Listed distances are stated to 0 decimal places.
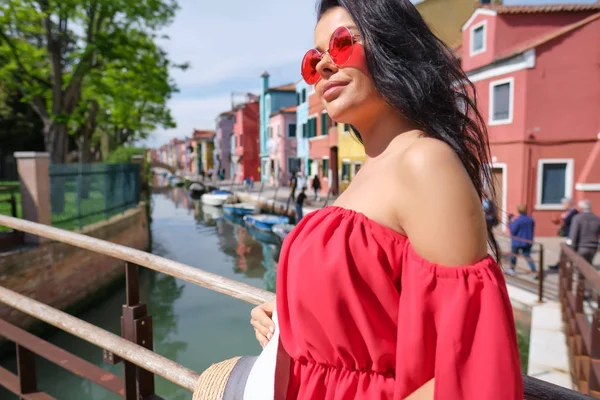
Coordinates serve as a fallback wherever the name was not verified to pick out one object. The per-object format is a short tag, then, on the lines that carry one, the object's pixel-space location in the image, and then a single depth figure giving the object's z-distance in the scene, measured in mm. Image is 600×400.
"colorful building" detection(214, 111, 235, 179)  53250
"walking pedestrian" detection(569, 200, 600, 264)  7465
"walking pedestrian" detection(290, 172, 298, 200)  21941
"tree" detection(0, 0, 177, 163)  12570
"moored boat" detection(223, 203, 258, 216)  24203
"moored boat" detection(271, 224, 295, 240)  17828
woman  761
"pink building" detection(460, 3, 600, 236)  12648
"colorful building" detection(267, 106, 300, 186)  34750
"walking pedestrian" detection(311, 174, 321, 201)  24120
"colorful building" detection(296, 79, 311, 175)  30191
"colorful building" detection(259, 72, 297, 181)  38531
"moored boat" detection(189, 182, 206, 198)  36688
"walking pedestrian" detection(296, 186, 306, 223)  18953
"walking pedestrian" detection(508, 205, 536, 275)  9102
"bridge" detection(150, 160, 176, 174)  50938
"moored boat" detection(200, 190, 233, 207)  29156
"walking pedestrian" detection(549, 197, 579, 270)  9258
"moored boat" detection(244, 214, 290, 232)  19891
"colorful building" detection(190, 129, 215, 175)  62506
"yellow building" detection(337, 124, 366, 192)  21266
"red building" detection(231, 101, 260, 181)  43688
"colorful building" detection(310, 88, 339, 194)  25594
